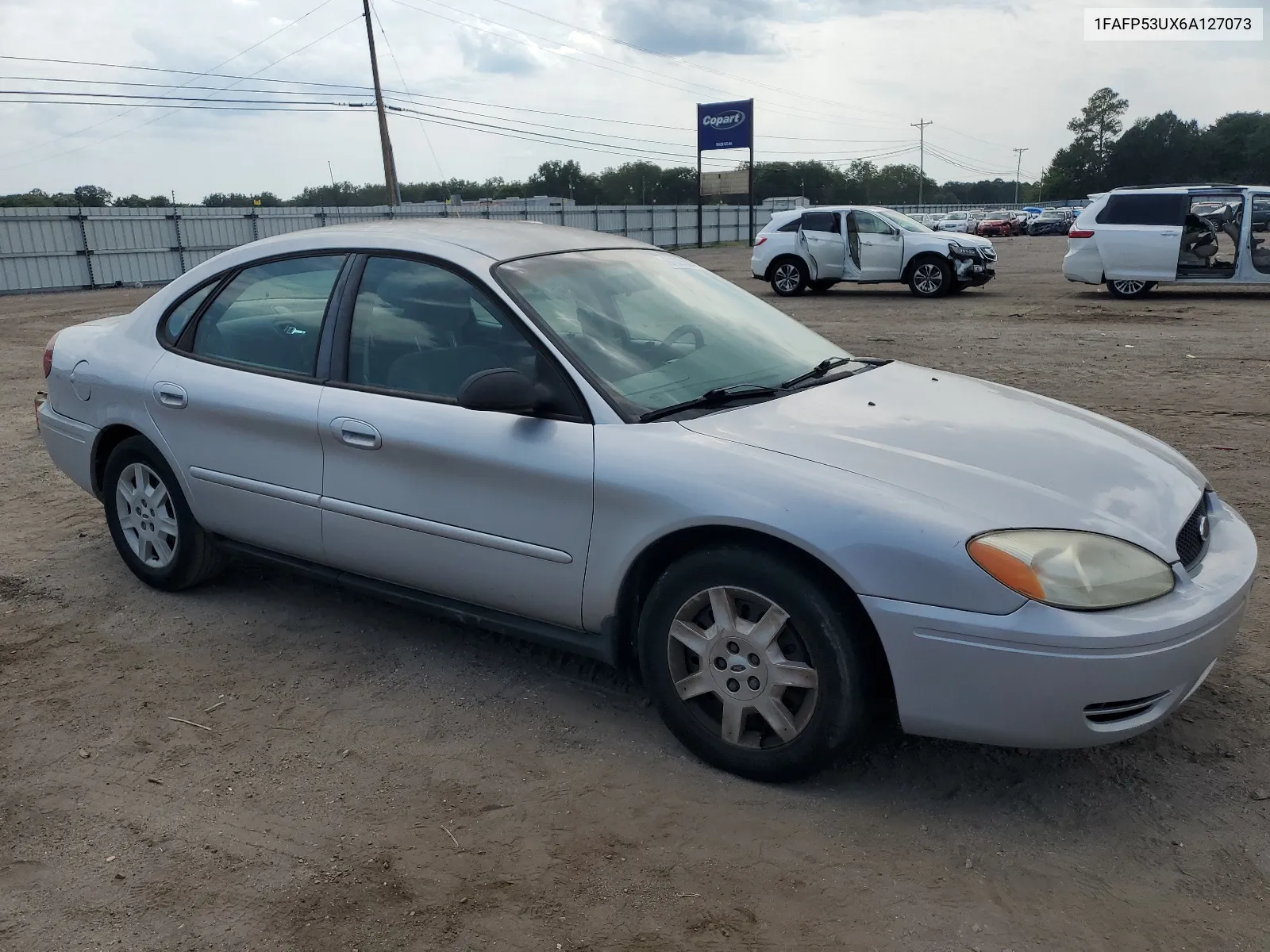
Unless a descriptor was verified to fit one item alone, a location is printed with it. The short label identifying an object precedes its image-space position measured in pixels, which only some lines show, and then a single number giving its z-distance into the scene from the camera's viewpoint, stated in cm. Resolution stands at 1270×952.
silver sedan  262
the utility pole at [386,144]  4003
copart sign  4131
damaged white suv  1731
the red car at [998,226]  5572
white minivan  1478
